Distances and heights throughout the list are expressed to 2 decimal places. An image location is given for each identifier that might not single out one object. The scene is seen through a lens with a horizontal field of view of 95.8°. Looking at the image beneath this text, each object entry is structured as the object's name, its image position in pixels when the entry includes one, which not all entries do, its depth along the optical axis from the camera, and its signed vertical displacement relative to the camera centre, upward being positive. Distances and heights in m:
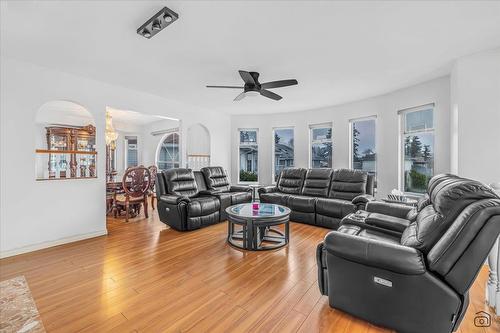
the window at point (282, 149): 6.60 +0.42
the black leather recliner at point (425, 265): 1.36 -0.69
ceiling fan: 3.10 +1.13
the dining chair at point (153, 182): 5.95 -0.46
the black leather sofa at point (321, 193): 4.10 -0.63
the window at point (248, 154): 6.97 +0.31
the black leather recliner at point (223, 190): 4.68 -0.59
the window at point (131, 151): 8.45 +0.52
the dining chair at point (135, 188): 4.68 -0.49
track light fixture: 2.05 +1.38
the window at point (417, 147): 4.12 +0.30
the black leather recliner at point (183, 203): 3.95 -0.70
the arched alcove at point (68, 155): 3.64 +0.17
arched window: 8.22 +0.45
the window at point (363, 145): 5.22 +0.43
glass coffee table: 3.05 -0.81
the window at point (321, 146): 5.96 +0.48
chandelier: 5.27 +0.78
